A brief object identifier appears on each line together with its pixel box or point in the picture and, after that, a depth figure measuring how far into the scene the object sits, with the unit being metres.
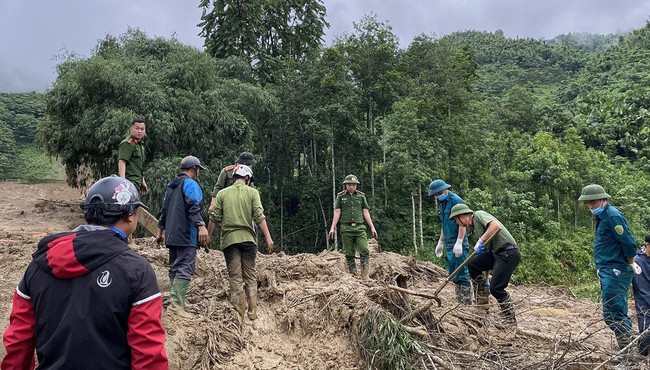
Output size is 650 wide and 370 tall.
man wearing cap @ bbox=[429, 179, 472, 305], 5.71
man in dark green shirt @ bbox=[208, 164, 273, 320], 4.67
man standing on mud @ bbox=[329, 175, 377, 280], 7.12
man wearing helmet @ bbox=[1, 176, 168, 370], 1.72
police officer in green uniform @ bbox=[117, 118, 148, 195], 5.35
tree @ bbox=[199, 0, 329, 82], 20.62
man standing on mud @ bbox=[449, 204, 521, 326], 5.29
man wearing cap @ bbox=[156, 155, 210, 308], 4.52
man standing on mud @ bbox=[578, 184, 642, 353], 4.63
